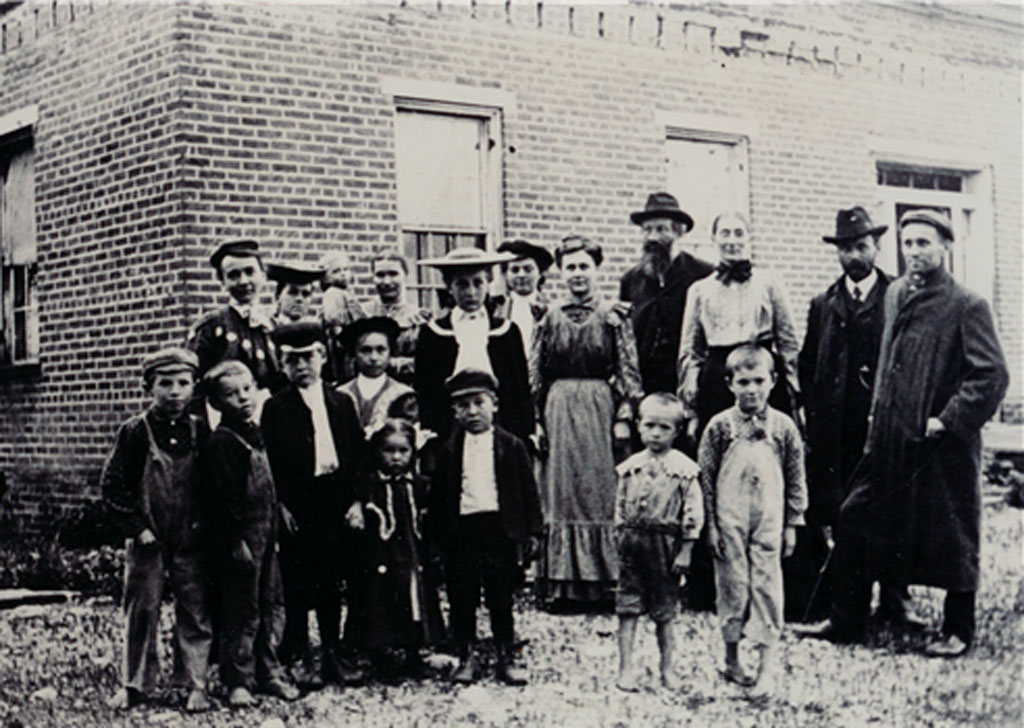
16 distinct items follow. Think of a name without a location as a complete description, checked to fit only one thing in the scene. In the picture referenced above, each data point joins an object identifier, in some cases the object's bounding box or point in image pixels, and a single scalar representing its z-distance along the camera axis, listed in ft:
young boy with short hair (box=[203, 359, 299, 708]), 15.07
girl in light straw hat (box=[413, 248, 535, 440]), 19.44
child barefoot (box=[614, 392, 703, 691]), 15.57
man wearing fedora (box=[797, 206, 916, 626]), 20.16
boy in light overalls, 15.62
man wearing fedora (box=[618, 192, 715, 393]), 21.91
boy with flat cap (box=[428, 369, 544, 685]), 16.28
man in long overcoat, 17.19
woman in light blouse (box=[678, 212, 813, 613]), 19.94
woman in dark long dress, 20.71
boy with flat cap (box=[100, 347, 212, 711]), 14.82
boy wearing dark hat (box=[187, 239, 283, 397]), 17.40
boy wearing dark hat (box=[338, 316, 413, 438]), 17.53
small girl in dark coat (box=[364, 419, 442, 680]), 16.16
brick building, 25.64
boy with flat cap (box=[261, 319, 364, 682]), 16.10
